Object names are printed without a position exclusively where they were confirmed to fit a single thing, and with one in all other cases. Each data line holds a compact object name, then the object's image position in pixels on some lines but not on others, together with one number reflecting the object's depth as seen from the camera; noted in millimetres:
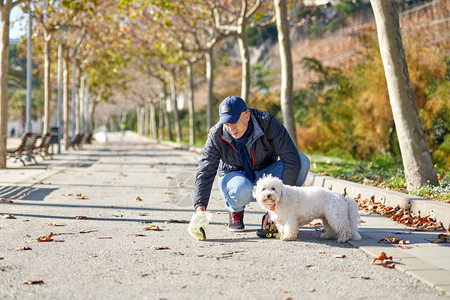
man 6336
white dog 5926
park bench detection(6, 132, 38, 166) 18308
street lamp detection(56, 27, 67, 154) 30547
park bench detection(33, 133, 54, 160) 22277
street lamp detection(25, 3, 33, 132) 23328
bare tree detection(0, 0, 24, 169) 17094
